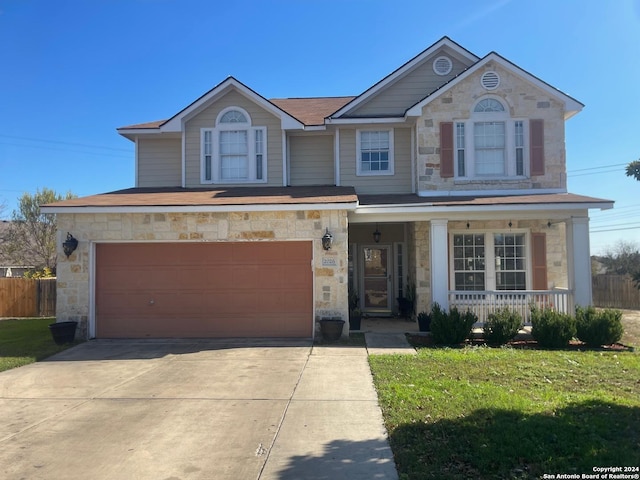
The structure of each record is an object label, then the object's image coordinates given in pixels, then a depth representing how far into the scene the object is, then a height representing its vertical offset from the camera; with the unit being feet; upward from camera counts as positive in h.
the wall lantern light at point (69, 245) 35.22 +1.51
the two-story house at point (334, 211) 35.63 +4.06
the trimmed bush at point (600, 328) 31.55 -4.73
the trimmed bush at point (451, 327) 32.68 -4.72
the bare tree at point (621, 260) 97.30 +0.08
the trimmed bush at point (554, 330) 31.78 -4.84
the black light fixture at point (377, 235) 47.42 +2.83
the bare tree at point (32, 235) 92.73 +6.11
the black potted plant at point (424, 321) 37.09 -4.90
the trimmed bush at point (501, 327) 32.60 -4.77
